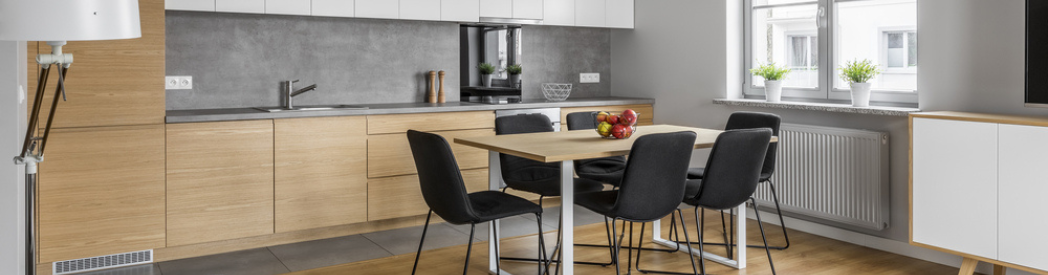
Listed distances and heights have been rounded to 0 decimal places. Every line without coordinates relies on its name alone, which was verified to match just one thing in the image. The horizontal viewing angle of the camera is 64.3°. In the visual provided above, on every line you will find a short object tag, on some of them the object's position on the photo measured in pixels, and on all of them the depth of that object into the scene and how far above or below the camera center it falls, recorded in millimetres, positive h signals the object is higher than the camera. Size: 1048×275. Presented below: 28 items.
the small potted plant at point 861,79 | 4457 +251
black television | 3395 +301
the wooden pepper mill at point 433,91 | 5543 +232
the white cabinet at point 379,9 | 4988 +712
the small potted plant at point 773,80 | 5032 +277
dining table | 3330 -100
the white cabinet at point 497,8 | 5469 +780
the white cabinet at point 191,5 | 4379 +644
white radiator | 4387 -275
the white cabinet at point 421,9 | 5137 +728
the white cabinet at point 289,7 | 4688 +677
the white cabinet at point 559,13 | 5762 +788
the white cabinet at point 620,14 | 6047 +819
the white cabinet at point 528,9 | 5609 +794
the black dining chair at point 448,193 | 3246 -266
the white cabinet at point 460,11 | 5305 +743
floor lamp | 1717 +222
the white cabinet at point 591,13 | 5914 +806
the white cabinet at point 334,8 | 4828 +693
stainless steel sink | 4691 +106
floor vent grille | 3978 -661
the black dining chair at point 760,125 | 4254 +4
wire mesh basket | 5949 +251
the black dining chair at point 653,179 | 3266 -214
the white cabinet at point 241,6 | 4520 +662
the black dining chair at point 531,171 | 4129 -233
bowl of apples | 3828 +4
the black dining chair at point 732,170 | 3467 -189
